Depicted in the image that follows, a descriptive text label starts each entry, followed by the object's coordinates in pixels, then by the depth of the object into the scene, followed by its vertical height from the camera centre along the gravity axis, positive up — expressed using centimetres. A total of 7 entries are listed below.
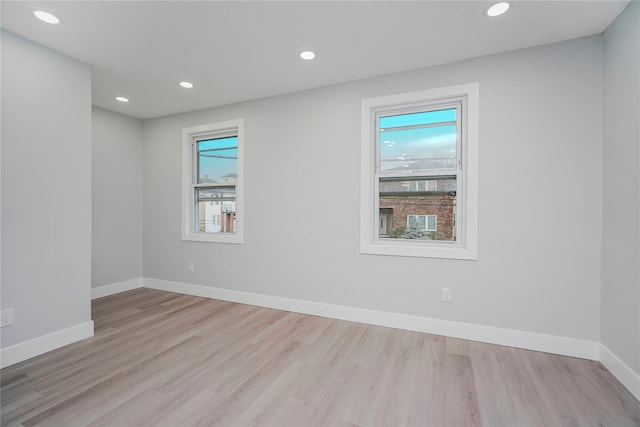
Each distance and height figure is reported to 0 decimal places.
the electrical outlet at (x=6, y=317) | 216 -80
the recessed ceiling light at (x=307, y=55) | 249 +136
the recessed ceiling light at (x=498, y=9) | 190 +135
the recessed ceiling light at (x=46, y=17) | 200 +136
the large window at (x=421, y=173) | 266 +37
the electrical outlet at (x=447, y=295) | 268 -77
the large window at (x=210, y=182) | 394 +41
